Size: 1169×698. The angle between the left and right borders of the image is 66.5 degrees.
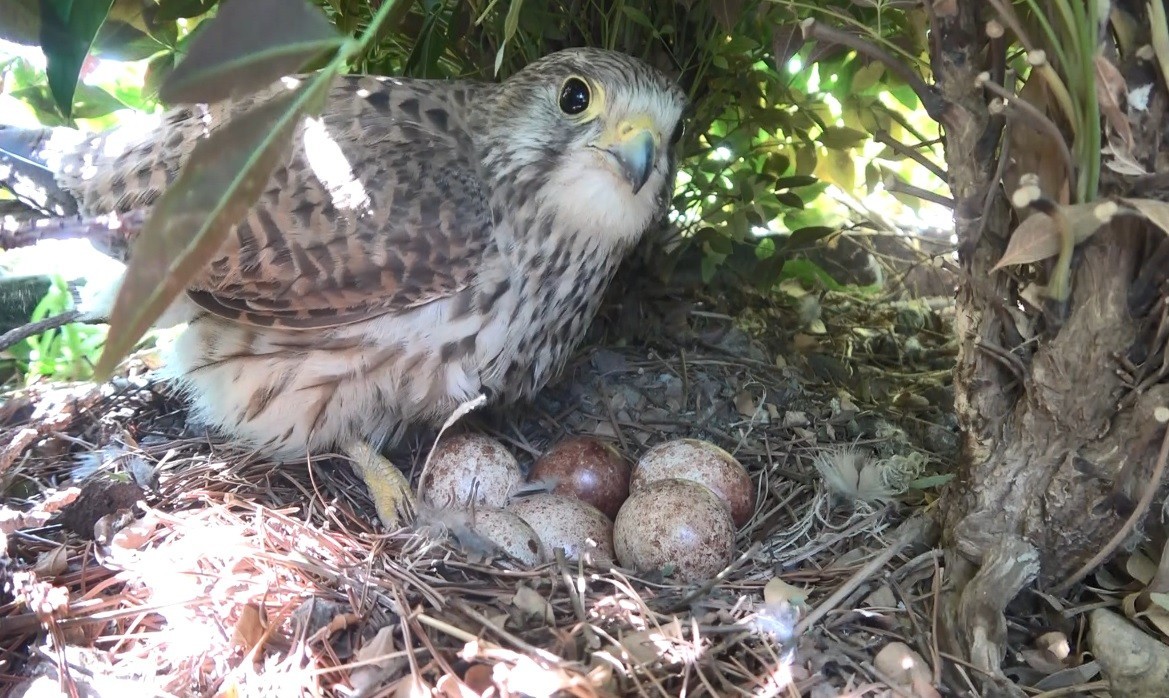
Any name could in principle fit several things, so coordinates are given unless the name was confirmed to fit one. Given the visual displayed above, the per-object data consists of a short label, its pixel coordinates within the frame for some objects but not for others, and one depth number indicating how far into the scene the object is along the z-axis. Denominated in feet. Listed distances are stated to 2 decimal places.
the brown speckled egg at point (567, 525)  0.85
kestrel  0.89
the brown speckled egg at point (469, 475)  0.92
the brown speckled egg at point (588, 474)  0.93
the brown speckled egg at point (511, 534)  0.81
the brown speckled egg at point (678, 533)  0.80
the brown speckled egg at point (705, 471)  0.89
